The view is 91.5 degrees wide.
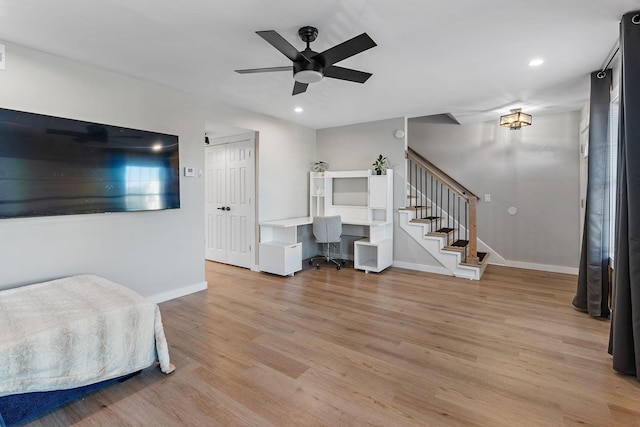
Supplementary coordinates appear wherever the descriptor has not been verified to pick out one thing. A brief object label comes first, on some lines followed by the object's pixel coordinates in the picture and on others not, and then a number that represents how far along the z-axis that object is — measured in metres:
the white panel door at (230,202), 4.92
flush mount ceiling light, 4.29
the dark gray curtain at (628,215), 2.02
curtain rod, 2.55
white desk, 4.58
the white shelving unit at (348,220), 4.67
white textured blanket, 1.65
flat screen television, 2.49
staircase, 4.50
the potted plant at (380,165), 5.01
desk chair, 4.79
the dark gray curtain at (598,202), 2.95
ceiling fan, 2.03
